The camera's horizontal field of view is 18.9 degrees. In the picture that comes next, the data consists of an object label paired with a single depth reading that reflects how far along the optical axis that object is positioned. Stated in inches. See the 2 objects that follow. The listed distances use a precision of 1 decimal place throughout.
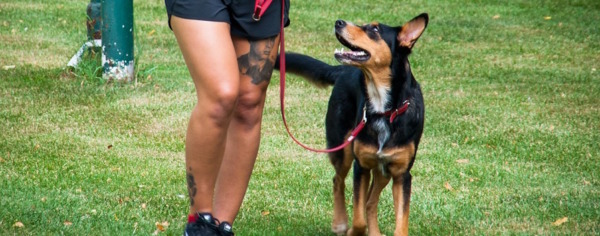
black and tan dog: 368.7
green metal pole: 678.3
